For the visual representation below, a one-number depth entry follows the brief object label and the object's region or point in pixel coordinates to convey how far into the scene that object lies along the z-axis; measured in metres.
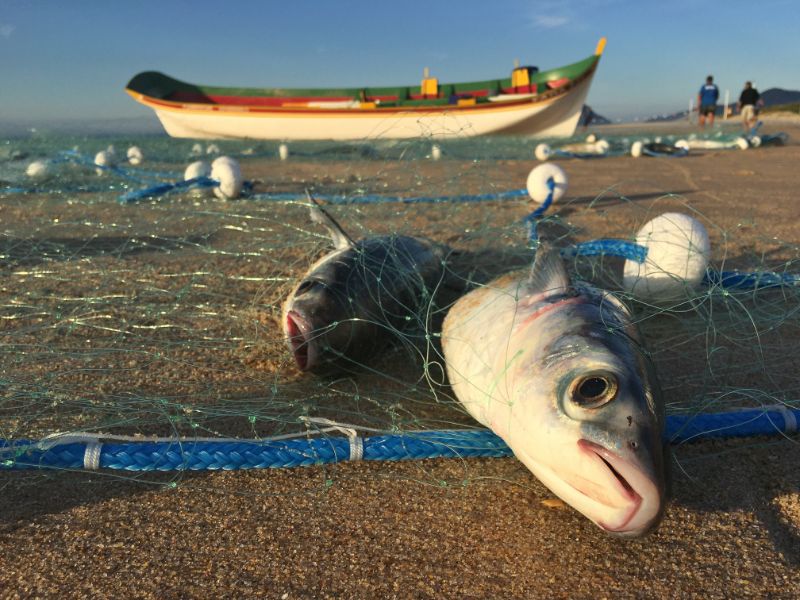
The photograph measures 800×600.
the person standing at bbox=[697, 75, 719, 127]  24.20
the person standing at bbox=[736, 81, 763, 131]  22.14
